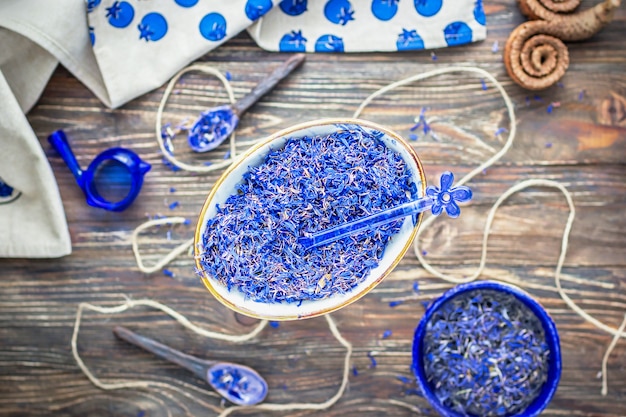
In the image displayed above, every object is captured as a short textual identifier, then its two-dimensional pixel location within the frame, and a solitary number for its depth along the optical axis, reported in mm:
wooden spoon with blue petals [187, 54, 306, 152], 1181
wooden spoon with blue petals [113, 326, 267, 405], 1197
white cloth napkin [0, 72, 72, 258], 1154
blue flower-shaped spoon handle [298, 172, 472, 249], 899
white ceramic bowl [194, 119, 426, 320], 939
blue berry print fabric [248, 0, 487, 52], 1197
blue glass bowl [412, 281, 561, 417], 1075
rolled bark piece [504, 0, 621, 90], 1159
